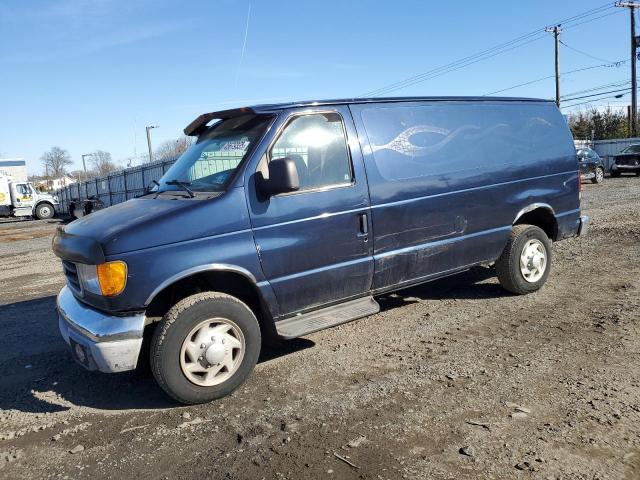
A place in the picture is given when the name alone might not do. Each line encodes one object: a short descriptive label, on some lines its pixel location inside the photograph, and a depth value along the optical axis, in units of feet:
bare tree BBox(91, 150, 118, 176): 317.42
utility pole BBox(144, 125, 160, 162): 164.09
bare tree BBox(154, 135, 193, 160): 180.20
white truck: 100.99
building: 161.68
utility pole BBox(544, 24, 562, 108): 117.91
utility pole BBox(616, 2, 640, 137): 113.70
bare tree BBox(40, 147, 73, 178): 360.69
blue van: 11.35
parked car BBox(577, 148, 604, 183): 74.74
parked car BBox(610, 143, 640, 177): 83.05
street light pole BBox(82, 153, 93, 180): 298.06
